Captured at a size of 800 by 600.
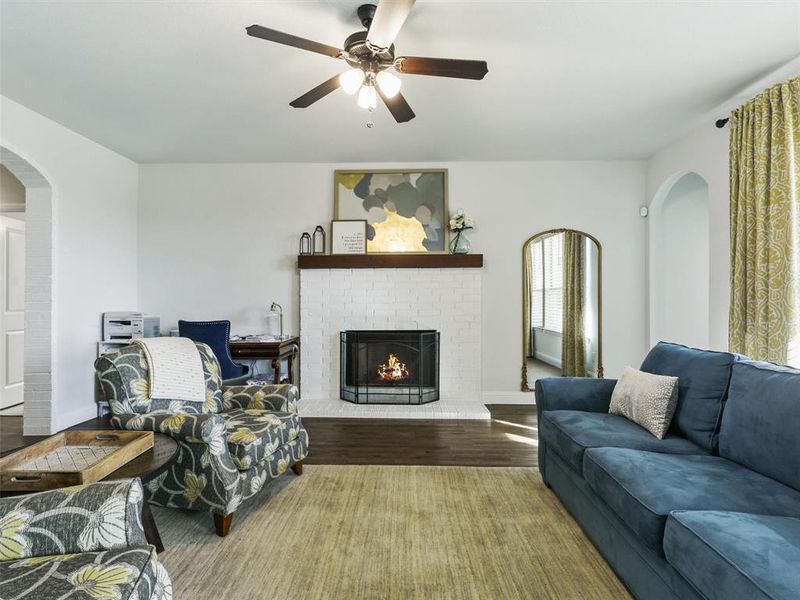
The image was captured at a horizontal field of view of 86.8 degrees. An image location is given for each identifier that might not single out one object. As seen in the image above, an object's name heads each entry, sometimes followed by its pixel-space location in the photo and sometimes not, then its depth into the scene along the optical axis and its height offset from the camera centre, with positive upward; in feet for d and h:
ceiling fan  6.17 +3.94
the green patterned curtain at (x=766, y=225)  8.88 +1.74
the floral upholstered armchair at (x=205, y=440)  6.54 -2.28
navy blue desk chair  12.66 -1.02
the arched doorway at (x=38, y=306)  11.66 -0.07
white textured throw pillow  6.96 -1.69
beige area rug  5.53 -3.68
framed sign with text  15.28 +2.39
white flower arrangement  14.71 +2.85
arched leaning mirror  15.30 +0.00
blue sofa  3.73 -2.16
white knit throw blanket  7.60 -1.23
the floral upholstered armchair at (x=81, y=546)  3.29 -2.15
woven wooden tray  4.74 -1.92
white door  14.55 -0.20
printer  13.56 -0.73
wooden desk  13.32 -1.47
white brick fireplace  15.14 -0.36
